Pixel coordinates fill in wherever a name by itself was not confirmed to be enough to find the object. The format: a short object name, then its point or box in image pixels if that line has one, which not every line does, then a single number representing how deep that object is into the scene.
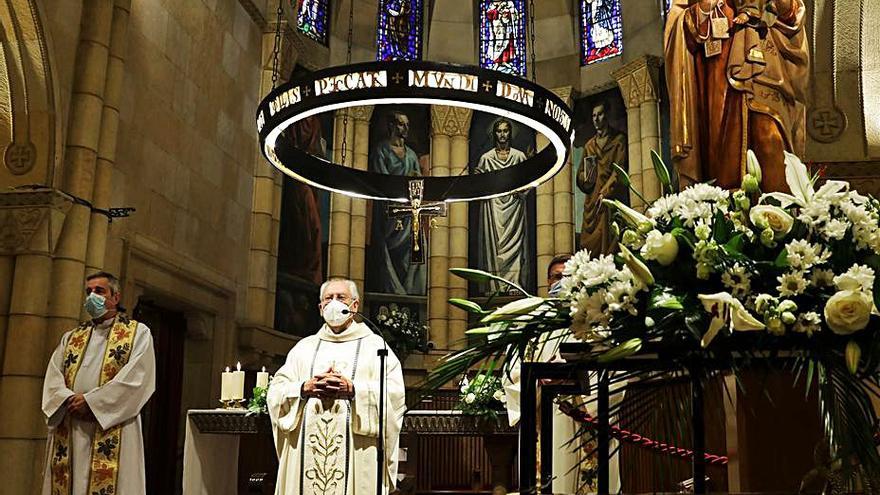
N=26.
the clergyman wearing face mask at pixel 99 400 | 5.75
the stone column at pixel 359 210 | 14.41
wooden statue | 5.24
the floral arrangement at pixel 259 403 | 5.94
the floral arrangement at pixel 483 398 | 5.59
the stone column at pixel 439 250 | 14.55
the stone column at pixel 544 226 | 14.61
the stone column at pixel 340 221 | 14.25
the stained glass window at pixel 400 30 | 16.19
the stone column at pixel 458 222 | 14.58
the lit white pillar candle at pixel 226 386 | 6.26
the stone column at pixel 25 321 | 7.40
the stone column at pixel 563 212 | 14.51
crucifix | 9.46
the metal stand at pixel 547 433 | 1.91
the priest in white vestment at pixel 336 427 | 5.57
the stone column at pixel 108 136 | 8.31
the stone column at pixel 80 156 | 7.85
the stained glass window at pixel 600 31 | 15.28
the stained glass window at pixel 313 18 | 14.74
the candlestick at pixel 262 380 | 6.09
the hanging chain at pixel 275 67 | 12.60
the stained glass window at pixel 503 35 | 16.33
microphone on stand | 4.10
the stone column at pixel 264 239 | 12.25
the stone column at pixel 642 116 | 13.72
